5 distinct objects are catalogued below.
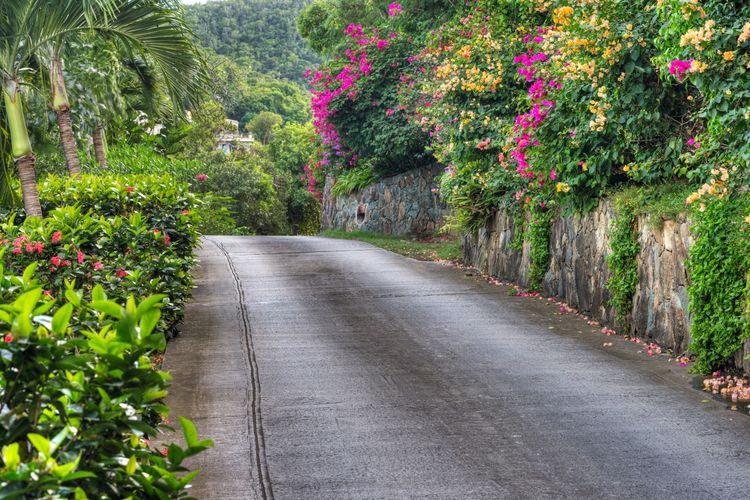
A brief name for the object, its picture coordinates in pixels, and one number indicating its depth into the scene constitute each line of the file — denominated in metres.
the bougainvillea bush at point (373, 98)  22.33
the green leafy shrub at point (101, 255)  8.71
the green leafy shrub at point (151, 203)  10.83
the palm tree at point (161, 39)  11.84
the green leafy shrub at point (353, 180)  24.67
